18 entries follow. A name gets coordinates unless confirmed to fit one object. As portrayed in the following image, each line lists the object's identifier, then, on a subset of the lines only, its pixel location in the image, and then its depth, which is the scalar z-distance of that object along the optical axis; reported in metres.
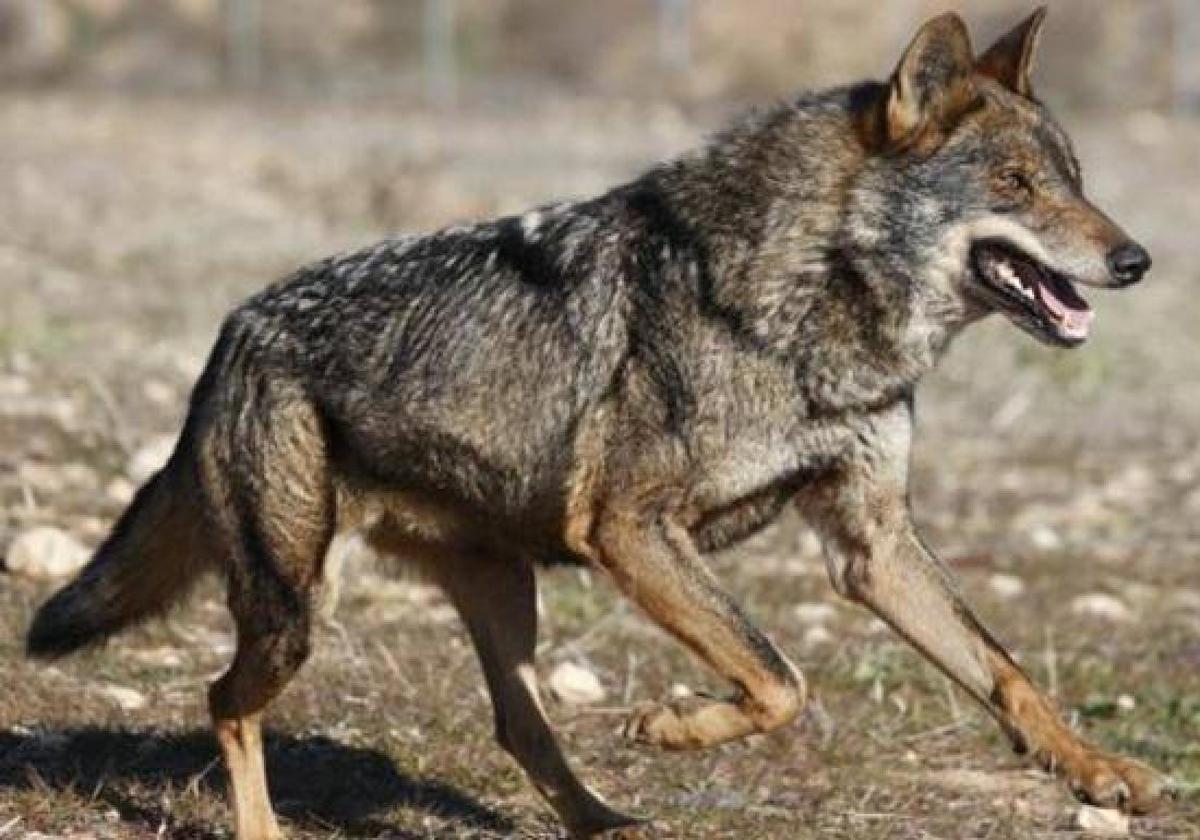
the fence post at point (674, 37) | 36.88
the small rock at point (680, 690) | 8.83
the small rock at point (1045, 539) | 11.89
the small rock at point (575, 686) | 8.80
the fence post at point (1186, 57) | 33.81
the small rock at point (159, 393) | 13.09
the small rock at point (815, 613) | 10.18
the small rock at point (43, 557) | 9.47
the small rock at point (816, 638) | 9.83
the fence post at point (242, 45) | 35.84
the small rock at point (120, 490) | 10.95
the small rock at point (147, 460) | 11.39
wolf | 7.19
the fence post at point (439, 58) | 34.78
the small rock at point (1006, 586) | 10.94
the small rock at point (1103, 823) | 7.75
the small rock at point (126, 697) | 8.31
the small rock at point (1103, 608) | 10.70
